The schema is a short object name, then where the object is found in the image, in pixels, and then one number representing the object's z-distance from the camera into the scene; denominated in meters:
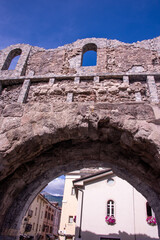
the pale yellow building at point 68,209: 20.00
